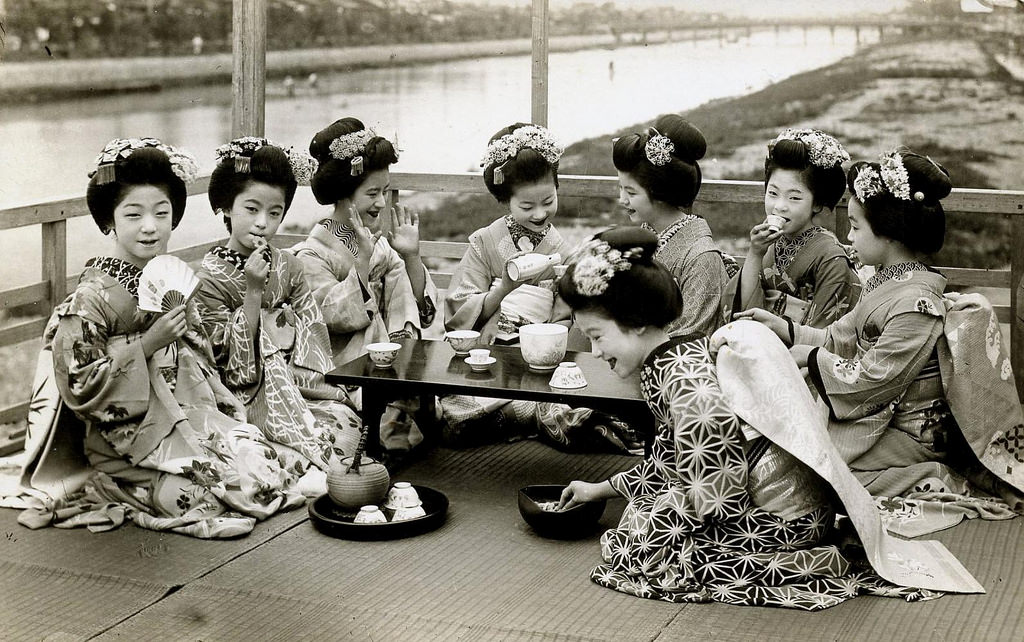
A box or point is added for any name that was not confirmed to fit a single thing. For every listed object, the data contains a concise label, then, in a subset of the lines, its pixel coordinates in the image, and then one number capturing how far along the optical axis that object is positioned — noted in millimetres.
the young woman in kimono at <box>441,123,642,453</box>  5172
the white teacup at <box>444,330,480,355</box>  4844
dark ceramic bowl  4082
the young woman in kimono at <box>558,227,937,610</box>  3582
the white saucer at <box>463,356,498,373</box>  4605
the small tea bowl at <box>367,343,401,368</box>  4676
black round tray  4133
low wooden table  4246
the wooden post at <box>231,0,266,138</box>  6098
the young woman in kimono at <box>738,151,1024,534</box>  4387
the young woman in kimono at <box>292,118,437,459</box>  5344
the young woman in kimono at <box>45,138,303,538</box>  4191
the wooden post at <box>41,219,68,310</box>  5121
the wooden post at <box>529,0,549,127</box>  6156
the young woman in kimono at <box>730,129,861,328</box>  5141
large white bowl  4590
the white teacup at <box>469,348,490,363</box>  4605
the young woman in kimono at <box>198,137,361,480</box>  4797
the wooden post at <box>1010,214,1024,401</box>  5480
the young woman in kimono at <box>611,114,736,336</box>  5156
